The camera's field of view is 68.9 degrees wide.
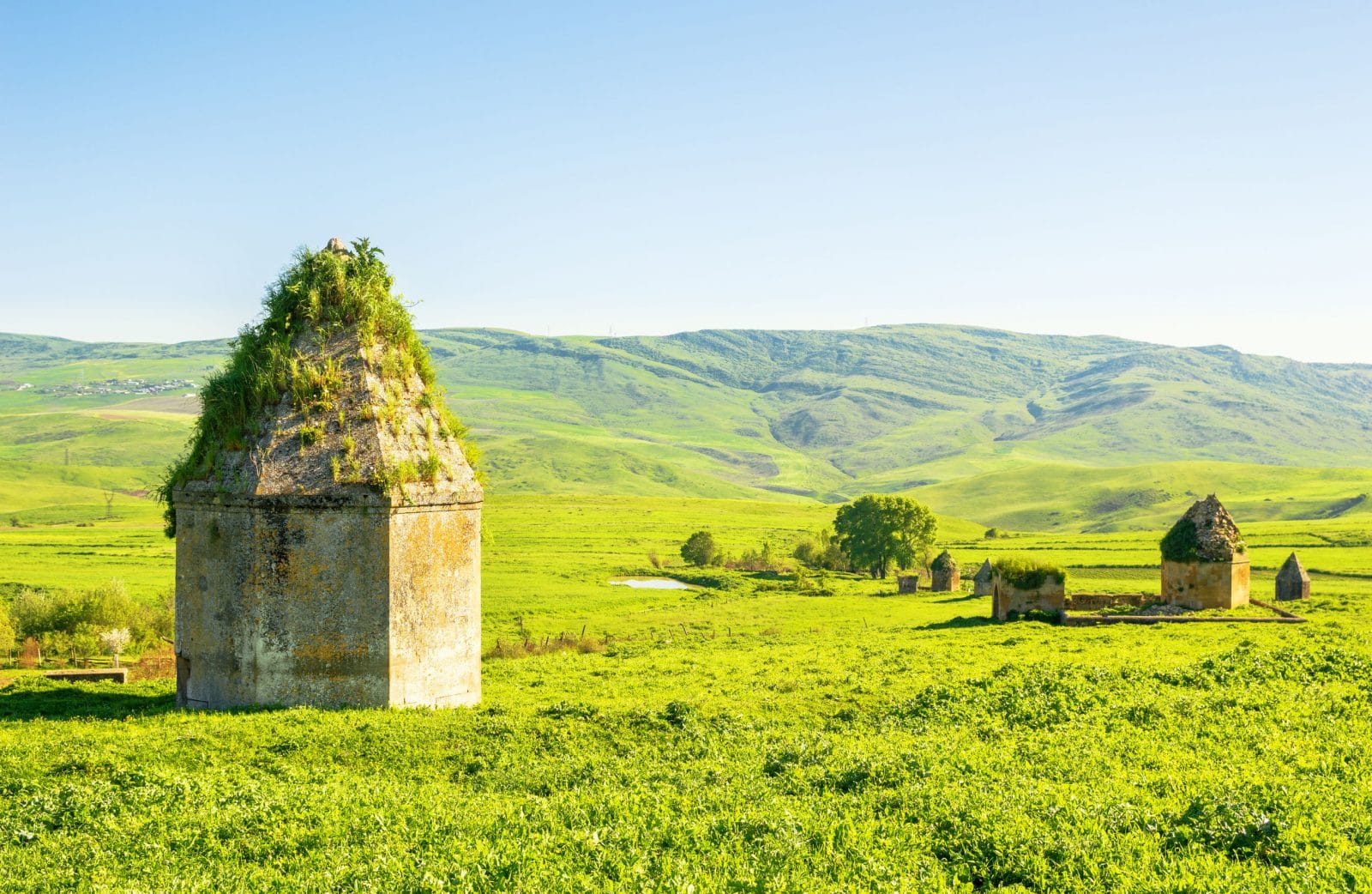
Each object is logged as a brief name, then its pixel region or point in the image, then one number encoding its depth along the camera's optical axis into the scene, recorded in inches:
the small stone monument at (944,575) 2583.7
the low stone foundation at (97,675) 955.3
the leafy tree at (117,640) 1547.2
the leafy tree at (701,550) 3597.4
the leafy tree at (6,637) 1635.1
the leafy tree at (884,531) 3262.8
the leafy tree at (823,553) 3604.8
